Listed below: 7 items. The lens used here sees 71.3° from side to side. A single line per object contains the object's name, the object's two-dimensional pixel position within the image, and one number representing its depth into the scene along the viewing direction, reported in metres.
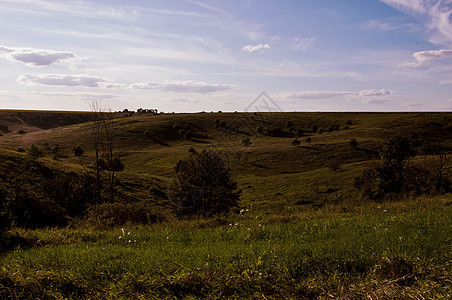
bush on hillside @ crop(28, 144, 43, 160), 39.38
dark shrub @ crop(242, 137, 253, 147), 89.19
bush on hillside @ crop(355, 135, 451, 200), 36.44
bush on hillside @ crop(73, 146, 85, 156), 81.18
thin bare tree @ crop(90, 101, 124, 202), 38.73
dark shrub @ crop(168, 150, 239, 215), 27.83
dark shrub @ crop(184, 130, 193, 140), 113.80
